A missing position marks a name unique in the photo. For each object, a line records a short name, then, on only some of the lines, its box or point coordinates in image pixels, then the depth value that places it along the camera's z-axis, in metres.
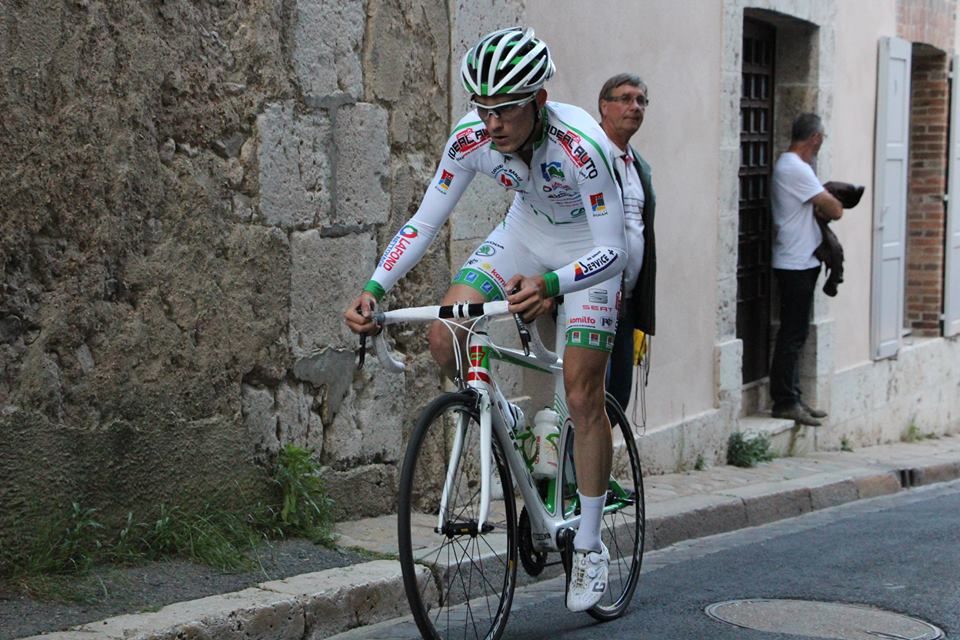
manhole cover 5.11
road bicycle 4.39
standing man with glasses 7.09
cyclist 4.61
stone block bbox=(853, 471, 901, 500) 9.43
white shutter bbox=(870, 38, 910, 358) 12.13
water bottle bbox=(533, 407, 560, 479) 5.05
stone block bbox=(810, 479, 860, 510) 8.77
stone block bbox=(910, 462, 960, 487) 10.28
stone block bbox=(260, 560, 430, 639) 5.04
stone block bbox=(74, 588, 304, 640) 4.51
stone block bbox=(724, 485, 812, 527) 8.03
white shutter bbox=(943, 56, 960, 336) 13.72
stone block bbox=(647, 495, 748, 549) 7.14
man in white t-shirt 10.40
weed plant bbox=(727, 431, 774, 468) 9.69
